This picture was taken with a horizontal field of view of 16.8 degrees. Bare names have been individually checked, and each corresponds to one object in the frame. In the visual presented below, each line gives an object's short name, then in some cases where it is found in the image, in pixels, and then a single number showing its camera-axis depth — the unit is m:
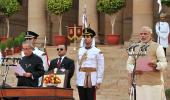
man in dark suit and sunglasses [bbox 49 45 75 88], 12.04
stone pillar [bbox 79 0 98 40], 26.73
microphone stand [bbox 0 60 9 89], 10.16
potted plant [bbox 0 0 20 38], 28.08
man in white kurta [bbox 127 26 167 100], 10.20
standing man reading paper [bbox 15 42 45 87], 10.78
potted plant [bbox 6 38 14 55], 25.21
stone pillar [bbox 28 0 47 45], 27.92
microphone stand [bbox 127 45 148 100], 10.18
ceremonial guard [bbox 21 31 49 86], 11.91
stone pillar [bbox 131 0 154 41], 25.31
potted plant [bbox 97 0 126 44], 26.59
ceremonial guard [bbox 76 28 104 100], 12.22
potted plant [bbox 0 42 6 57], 24.70
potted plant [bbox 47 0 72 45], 27.36
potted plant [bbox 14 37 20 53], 25.51
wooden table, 10.05
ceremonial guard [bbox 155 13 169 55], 21.95
